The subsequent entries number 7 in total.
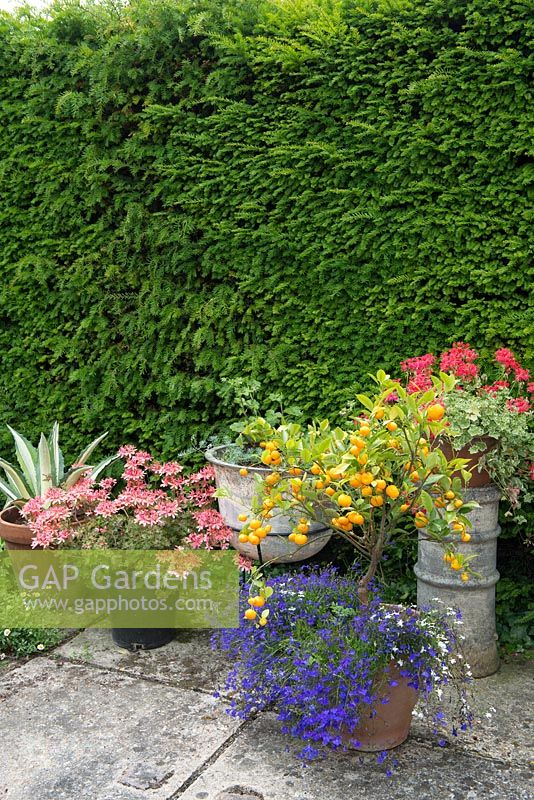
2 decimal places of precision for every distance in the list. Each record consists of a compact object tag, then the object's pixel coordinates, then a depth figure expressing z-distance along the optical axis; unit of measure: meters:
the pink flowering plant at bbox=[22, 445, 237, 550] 3.68
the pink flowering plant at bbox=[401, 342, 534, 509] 3.16
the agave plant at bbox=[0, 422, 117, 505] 4.24
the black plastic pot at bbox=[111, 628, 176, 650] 3.73
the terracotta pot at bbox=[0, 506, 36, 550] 4.00
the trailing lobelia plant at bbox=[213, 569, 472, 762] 2.60
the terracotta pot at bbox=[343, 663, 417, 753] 2.71
